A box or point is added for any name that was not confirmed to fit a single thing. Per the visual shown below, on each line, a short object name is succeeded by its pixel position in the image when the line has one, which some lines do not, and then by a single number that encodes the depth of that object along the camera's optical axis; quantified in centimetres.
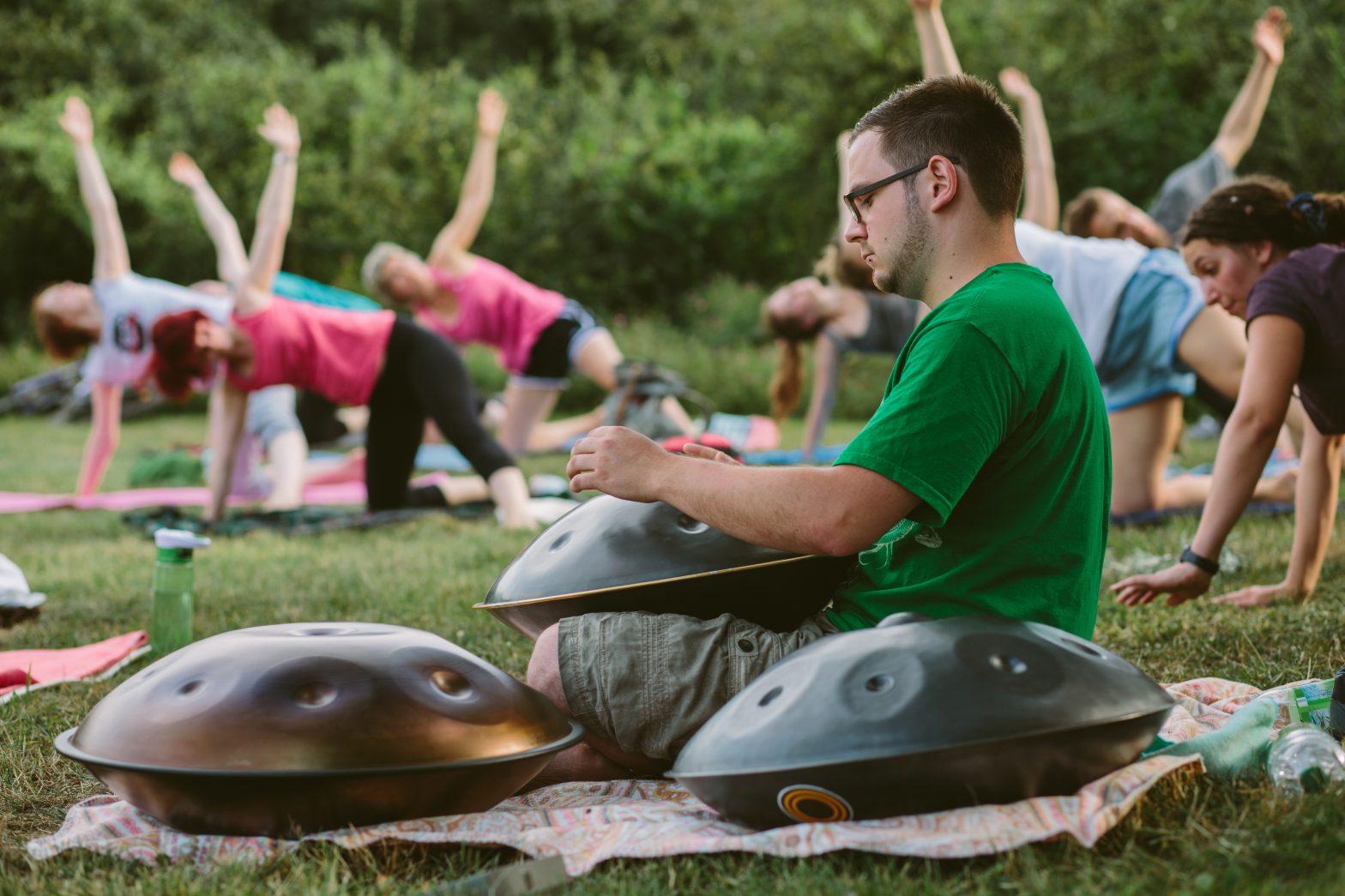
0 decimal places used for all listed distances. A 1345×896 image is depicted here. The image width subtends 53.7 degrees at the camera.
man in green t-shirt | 238
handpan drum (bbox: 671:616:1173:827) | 224
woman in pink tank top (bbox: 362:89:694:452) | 945
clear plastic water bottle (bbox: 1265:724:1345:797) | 245
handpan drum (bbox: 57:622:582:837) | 237
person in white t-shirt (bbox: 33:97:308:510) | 828
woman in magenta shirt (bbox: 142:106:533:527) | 721
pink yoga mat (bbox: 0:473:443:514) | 910
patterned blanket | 227
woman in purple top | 372
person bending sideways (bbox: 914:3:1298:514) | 614
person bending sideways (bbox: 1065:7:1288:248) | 718
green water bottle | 447
